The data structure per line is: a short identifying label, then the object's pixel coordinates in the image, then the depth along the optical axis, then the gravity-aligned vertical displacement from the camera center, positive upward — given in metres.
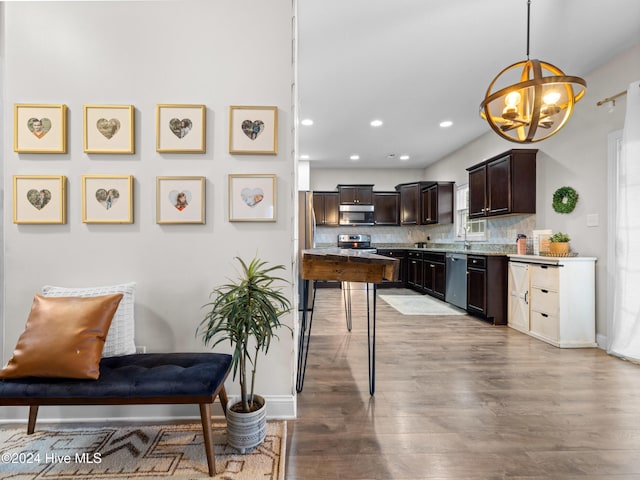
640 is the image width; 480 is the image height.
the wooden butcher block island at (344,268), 2.08 -0.18
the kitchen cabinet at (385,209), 8.08 +0.77
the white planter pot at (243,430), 1.65 -0.95
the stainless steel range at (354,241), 7.99 -0.01
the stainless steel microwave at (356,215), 7.96 +0.62
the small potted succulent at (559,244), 3.63 -0.03
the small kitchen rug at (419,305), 5.03 -1.08
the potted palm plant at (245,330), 1.62 -0.44
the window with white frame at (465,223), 5.96 +0.34
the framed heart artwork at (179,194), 1.98 +0.27
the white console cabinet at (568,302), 3.42 -0.63
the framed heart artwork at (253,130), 1.98 +0.66
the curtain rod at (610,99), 3.04 +1.35
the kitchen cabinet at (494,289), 4.32 -0.63
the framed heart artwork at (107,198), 1.97 +0.25
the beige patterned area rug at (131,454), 1.51 -1.07
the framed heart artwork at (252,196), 1.99 +0.26
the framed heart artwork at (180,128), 1.97 +0.67
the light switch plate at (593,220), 3.40 +0.23
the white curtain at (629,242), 2.86 +0.00
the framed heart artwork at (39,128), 1.95 +0.66
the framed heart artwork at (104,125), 1.96 +0.68
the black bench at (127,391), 1.47 -0.67
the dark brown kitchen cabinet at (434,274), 5.84 -0.62
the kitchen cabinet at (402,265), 7.70 -0.57
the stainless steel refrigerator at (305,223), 4.52 +0.24
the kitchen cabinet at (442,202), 6.88 +0.81
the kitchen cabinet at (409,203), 7.59 +0.89
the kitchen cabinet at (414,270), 6.91 -0.63
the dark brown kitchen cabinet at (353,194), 7.95 +1.12
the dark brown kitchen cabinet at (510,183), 4.32 +0.79
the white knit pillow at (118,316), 1.78 -0.42
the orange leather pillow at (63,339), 1.51 -0.47
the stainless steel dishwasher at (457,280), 5.05 -0.62
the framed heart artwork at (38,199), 1.95 +0.24
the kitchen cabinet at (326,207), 7.99 +0.81
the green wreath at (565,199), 3.68 +0.48
